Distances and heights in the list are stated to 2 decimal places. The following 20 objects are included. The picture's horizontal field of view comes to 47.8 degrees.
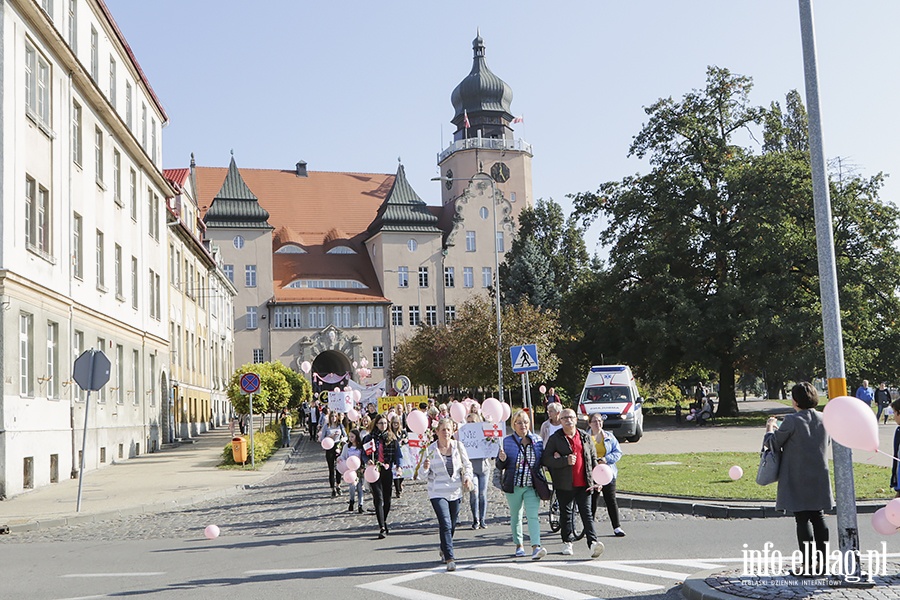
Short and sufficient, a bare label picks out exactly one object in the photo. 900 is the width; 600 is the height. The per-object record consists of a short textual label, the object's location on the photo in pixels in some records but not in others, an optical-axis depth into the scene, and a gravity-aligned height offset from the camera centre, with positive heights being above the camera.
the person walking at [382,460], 13.92 -0.96
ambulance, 32.78 -0.55
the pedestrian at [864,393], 37.02 -0.72
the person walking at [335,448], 20.55 -1.09
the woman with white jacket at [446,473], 11.35 -0.95
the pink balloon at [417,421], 15.65 -0.47
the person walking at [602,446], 13.53 -0.84
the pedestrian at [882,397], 41.52 -0.97
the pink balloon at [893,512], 7.30 -1.00
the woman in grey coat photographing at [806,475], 8.77 -0.85
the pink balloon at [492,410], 15.22 -0.33
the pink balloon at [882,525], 7.43 -1.11
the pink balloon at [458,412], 16.39 -0.36
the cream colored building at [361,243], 84.88 +13.31
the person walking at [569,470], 11.60 -0.98
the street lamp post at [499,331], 41.35 +2.44
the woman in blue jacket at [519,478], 11.62 -1.05
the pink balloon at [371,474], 13.84 -1.10
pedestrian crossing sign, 24.98 +0.68
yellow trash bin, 28.83 -1.45
